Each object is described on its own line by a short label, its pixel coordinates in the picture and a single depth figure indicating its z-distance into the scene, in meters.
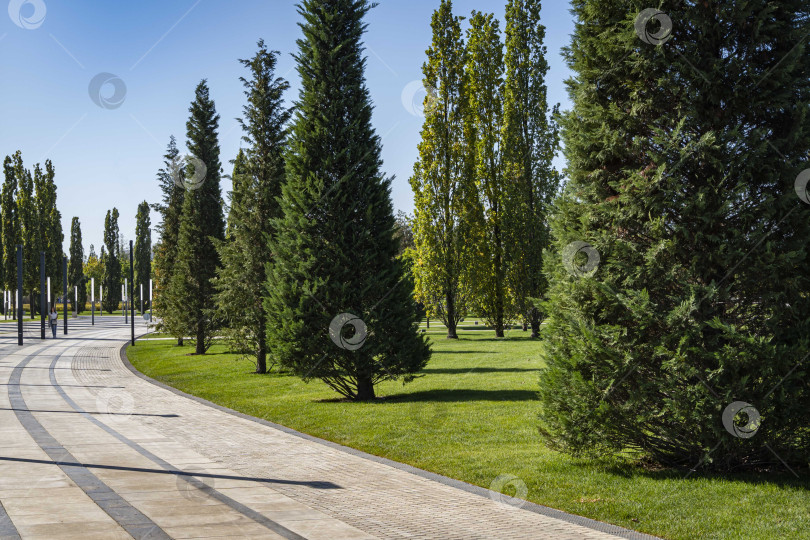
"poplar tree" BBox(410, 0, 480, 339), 39.72
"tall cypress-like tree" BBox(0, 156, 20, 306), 69.56
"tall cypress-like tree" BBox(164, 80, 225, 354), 32.41
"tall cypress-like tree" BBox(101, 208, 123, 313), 104.50
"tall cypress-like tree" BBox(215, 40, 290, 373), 23.66
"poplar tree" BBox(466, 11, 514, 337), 40.62
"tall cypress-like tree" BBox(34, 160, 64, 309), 74.06
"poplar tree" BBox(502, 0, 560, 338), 39.72
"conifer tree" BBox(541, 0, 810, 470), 7.54
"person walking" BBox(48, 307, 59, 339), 46.33
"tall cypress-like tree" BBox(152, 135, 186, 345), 38.50
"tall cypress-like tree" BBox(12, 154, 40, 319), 70.38
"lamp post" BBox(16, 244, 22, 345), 35.63
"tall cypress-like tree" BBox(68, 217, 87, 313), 97.57
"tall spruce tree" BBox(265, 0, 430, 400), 15.15
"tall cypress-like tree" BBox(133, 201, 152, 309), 96.06
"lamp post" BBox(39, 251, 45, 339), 39.29
